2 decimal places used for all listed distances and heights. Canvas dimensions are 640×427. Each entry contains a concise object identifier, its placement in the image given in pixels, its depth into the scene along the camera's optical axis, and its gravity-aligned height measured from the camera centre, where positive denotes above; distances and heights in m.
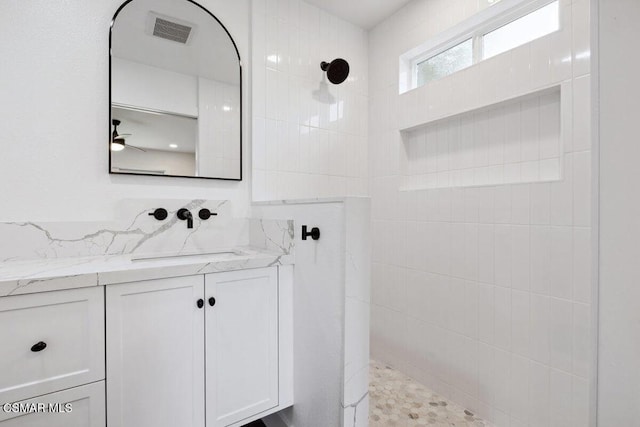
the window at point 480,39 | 1.56 +1.04
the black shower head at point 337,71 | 2.10 +0.98
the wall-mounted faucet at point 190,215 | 1.62 -0.03
